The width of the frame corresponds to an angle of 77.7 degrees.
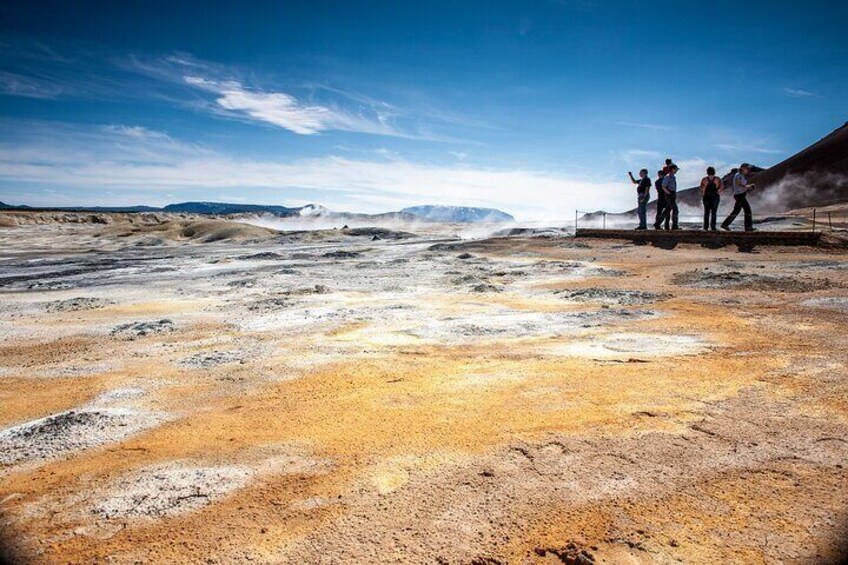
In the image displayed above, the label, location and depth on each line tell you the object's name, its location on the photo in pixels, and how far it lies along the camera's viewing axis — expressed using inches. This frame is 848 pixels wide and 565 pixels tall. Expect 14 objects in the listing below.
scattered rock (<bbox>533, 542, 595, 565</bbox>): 85.1
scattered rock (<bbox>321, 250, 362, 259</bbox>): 714.8
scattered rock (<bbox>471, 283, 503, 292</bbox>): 393.1
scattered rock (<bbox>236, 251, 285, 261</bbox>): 735.7
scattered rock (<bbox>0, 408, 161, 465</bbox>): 130.7
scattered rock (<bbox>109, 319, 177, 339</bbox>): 269.1
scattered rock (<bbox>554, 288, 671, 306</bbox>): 327.0
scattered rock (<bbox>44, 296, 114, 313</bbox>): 351.6
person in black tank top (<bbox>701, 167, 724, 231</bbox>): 583.5
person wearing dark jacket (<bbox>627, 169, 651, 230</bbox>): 628.7
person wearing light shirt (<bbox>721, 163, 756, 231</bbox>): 537.3
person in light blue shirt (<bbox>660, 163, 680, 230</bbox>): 598.3
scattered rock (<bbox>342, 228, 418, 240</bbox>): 1282.0
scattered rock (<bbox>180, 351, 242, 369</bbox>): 211.6
